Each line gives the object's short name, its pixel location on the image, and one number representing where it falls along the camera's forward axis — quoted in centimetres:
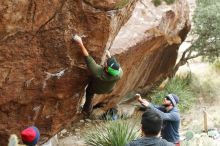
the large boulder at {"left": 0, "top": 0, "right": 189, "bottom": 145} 733
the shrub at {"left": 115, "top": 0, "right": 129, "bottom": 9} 793
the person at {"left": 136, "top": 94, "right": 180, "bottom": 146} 843
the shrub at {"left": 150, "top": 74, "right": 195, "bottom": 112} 1853
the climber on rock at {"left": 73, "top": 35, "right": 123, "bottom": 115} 800
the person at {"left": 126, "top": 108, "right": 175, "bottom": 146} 523
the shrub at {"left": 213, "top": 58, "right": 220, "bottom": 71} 2289
